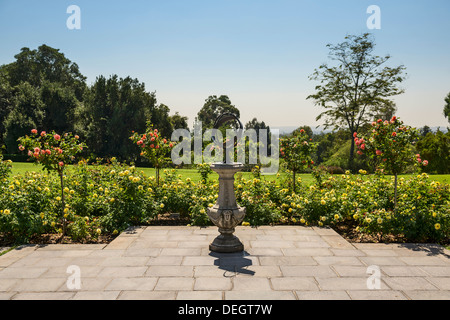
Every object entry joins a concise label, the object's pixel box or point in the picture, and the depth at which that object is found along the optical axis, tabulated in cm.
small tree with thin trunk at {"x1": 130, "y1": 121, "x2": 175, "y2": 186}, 820
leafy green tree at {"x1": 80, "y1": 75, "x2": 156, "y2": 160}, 2657
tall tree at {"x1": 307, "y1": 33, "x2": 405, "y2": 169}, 2416
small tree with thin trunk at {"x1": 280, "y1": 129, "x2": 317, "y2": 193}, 835
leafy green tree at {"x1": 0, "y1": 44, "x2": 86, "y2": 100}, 4438
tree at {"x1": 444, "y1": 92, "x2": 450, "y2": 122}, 3888
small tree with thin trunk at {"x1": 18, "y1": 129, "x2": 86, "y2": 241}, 570
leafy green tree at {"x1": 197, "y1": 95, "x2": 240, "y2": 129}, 4766
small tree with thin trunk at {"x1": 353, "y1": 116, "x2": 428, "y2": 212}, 612
